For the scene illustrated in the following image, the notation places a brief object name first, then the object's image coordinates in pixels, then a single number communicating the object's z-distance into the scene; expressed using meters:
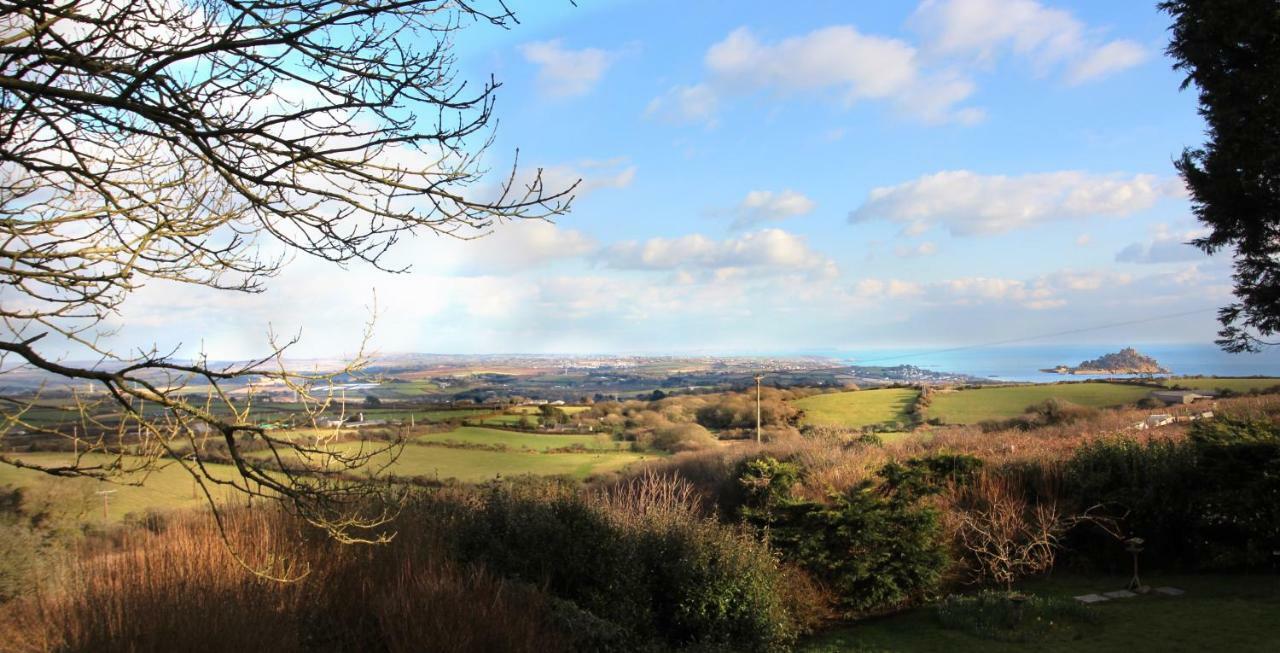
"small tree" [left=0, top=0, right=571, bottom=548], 2.85
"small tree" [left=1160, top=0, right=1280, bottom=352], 9.80
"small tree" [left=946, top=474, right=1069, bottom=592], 10.30
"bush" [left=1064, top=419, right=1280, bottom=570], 9.08
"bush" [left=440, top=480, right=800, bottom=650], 7.31
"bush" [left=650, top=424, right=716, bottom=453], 24.12
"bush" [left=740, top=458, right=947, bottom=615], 9.93
